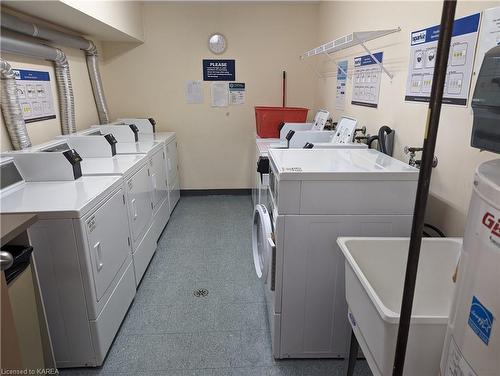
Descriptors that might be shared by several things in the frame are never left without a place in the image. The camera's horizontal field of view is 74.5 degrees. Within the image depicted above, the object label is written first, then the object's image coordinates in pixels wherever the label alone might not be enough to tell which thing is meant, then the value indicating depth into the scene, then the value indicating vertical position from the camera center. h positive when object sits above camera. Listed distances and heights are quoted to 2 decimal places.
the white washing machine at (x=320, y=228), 1.57 -0.66
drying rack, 1.96 +0.31
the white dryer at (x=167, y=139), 3.72 -0.53
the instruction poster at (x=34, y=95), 2.40 -0.02
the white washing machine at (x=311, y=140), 2.38 -0.40
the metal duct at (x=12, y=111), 2.09 -0.12
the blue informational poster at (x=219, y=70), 4.09 +0.26
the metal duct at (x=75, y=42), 2.19 +0.42
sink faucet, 1.69 -0.34
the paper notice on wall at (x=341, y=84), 3.03 +0.06
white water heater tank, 0.63 -0.40
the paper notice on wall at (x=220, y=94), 4.16 -0.03
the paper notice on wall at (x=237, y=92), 4.18 -0.01
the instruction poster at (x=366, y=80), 2.33 +0.07
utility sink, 0.95 -0.71
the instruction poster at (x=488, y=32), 1.24 +0.21
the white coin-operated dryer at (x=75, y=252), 1.58 -0.79
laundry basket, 3.69 -0.29
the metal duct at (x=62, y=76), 2.40 +0.13
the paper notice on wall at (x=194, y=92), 4.15 -0.01
